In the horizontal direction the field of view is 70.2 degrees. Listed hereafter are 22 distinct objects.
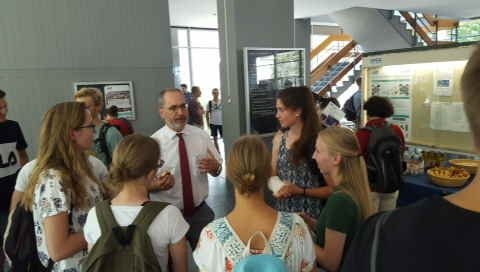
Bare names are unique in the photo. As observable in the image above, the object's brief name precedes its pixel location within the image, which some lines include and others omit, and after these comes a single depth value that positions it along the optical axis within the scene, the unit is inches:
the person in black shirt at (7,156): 115.6
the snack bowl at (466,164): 119.4
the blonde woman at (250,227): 48.8
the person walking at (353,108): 261.6
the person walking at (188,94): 312.5
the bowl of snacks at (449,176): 113.3
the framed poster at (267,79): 192.4
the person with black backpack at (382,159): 111.9
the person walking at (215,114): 339.3
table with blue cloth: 116.9
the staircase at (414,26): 390.0
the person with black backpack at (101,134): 114.7
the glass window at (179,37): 442.0
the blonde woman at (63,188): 58.0
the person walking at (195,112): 300.5
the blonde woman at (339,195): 58.5
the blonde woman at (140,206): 55.3
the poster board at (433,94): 127.7
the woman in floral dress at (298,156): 85.1
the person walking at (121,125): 124.6
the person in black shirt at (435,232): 23.3
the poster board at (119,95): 182.5
